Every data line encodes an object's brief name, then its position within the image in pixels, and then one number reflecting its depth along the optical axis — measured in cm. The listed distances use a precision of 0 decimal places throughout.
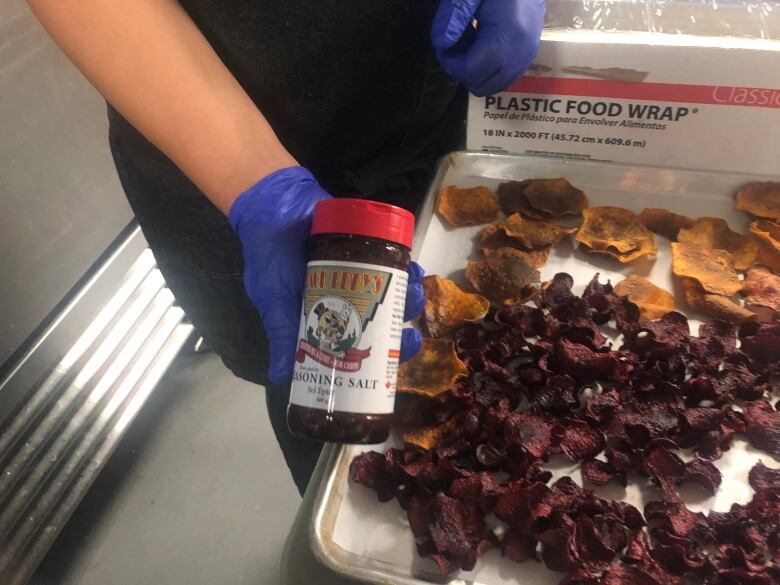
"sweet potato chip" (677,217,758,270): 82
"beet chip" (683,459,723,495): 61
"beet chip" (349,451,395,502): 62
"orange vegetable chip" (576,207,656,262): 82
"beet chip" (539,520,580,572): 55
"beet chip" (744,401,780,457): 64
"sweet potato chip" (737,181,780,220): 83
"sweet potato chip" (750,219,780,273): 80
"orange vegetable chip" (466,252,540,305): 78
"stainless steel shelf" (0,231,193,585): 121
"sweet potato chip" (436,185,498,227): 88
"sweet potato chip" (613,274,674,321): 77
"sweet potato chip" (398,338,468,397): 67
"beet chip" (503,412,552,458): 62
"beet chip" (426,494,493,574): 56
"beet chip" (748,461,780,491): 61
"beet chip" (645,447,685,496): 61
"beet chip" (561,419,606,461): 63
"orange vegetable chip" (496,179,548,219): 88
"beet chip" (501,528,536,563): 57
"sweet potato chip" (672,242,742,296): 78
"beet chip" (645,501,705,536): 57
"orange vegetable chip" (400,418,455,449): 65
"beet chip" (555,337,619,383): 68
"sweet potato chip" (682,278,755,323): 75
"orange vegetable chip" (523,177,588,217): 87
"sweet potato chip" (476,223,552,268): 83
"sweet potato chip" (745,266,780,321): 76
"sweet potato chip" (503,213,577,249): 84
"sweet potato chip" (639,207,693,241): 85
